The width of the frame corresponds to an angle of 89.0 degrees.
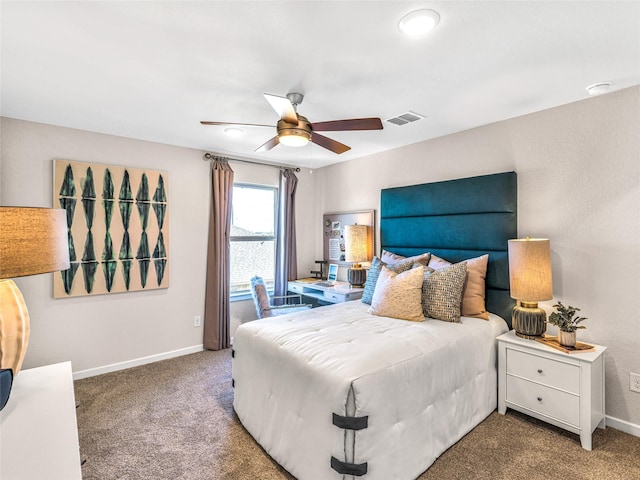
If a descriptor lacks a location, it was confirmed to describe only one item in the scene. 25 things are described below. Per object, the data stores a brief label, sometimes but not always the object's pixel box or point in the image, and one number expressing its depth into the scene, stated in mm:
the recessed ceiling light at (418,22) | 1525
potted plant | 2266
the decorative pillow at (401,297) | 2538
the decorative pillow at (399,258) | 3174
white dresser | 922
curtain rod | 3909
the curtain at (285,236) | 4559
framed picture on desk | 4477
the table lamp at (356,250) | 3896
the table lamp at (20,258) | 1183
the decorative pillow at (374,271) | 2985
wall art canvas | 3113
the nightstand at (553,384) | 2113
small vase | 2262
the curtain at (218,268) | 3896
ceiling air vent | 2793
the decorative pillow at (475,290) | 2684
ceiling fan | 2106
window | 4344
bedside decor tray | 2229
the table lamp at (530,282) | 2385
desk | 3652
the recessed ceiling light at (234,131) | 3152
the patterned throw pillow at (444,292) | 2537
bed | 1628
